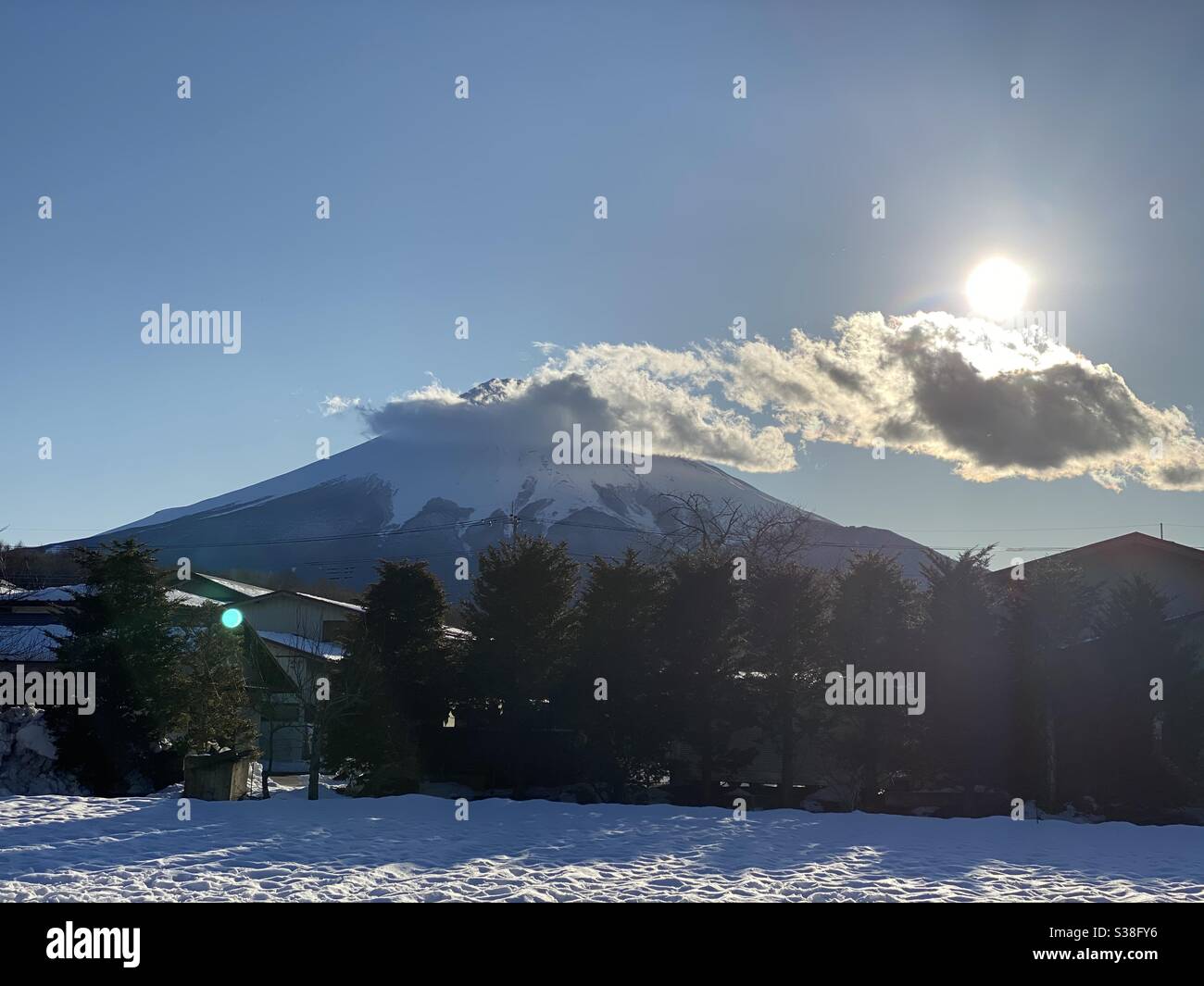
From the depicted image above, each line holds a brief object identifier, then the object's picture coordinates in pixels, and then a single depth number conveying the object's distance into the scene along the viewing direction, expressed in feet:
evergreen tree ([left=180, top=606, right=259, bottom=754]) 67.00
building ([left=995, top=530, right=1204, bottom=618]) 104.22
